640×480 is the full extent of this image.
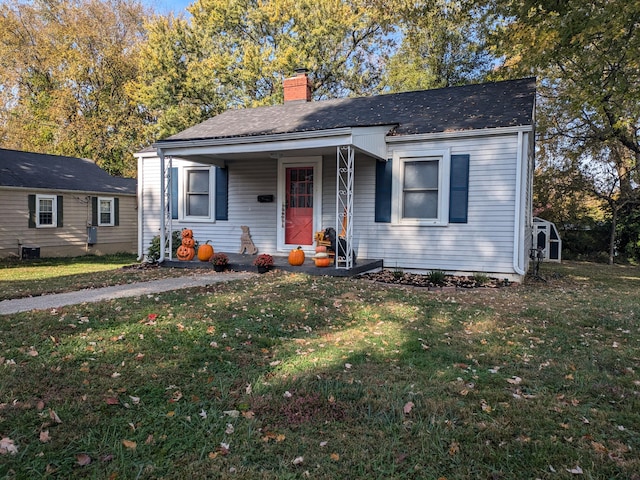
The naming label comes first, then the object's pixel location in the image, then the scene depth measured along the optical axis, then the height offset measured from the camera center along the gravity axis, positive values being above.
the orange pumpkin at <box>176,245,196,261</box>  9.98 -0.68
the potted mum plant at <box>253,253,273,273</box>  8.66 -0.77
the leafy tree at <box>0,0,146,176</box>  22.62 +7.82
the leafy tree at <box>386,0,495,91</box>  18.81 +7.50
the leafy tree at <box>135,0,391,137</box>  20.17 +8.08
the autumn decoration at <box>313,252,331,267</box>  8.44 -0.67
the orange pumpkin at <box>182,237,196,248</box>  10.14 -0.44
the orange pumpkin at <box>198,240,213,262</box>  9.89 -0.67
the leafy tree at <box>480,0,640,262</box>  7.75 +3.72
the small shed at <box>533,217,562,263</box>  15.79 -0.39
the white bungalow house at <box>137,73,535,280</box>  8.53 +1.06
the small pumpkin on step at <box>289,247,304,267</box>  8.76 -0.66
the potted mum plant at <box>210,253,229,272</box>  8.95 -0.78
